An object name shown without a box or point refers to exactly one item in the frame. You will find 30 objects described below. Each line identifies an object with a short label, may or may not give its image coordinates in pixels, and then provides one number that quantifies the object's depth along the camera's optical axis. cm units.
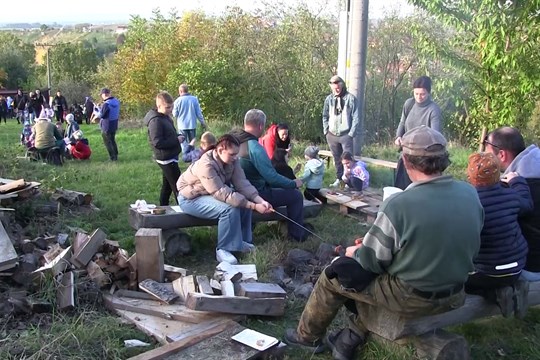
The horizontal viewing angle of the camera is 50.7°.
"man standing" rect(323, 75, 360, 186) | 815
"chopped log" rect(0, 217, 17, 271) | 439
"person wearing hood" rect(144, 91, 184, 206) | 686
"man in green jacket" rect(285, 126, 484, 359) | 304
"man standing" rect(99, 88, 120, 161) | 1187
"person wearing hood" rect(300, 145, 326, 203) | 726
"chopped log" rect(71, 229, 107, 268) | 459
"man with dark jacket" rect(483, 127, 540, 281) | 393
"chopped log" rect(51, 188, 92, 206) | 730
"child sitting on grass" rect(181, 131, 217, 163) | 1053
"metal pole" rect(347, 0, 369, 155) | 914
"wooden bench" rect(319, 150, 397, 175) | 915
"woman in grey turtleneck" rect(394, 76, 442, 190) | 692
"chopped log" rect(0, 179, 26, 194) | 626
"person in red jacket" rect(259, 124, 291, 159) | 706
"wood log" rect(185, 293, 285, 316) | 404
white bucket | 454
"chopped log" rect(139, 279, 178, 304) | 434
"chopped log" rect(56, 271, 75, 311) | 415
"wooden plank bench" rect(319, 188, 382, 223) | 686
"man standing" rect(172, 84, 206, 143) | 1171
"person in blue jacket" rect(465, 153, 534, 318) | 354
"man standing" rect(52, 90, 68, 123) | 2520
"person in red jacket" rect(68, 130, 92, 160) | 1228
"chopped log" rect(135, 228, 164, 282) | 462
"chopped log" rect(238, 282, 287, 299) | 427
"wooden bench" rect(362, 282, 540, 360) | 332
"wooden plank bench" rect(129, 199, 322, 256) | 566
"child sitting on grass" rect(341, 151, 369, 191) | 781
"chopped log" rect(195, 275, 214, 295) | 424
